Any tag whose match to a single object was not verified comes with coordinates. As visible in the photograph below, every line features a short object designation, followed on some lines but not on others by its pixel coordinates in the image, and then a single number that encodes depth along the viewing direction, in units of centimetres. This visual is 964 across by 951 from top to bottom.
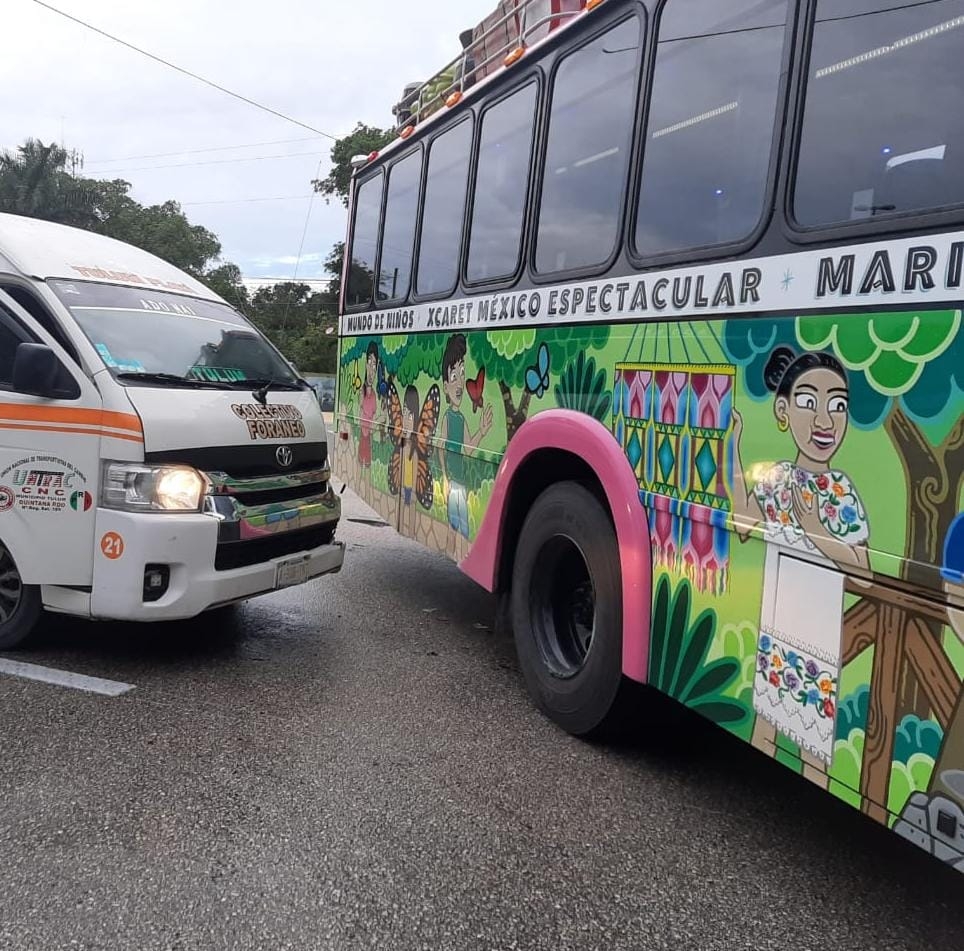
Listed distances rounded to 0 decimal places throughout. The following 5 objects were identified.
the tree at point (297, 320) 3938
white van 415
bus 215
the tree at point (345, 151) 2825
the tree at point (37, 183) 3756
